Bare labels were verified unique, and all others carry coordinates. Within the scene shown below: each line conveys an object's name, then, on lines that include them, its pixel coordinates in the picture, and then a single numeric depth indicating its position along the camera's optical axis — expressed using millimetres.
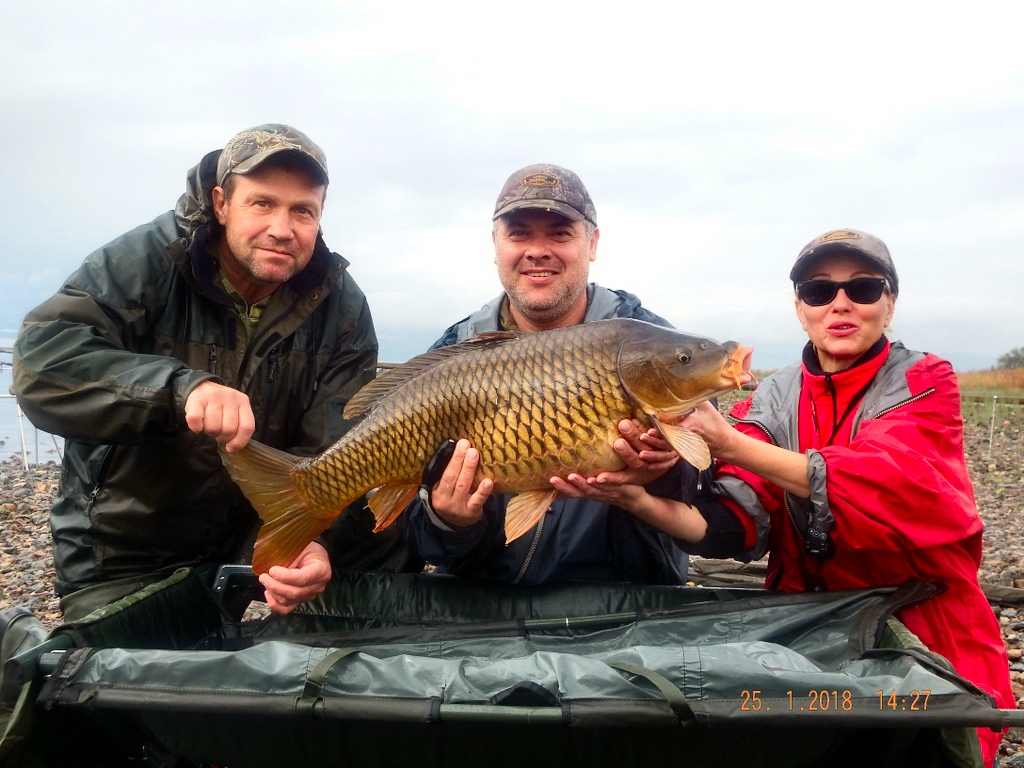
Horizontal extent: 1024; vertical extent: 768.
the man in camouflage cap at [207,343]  1823
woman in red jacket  1515
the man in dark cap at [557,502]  1854
